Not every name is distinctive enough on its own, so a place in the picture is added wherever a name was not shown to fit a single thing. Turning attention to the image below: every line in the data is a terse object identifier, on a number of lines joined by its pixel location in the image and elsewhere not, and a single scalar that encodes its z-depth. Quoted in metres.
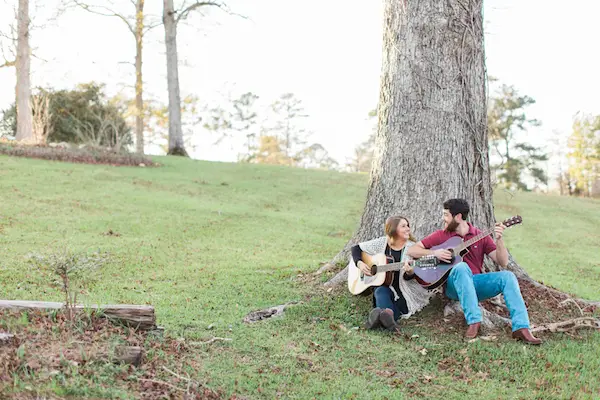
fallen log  4.47
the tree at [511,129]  38.06
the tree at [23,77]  21.44
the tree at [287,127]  46.28
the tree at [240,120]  45.50
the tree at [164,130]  44.41
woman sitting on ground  5.60
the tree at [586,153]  36.62
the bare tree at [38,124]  21.39
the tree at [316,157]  47.75
